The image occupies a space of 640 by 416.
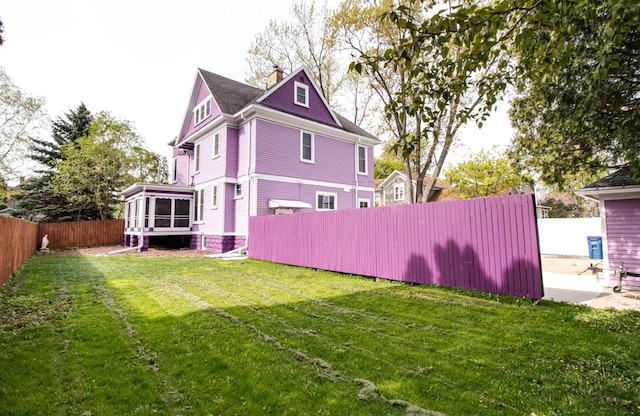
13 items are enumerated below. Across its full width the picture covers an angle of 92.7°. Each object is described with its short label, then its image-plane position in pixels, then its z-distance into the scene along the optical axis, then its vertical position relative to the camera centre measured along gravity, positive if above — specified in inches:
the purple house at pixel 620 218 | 320.8 +10.6
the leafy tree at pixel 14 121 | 768.3 +282.7
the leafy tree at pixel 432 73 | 90.5 +53.3
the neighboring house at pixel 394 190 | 1333.7 +175.6
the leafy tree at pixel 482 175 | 1011.3 +181.3
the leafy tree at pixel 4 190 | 757.8 +104.5
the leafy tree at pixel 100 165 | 887.1 +194.6
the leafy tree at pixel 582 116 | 261.3 +113.5
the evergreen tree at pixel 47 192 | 987.9 +126.0
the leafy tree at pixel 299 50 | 833.5 +526.2
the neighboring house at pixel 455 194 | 1140.0 +137.7
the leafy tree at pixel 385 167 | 1680.2 +364.3
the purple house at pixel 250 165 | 579.8 +136.0
